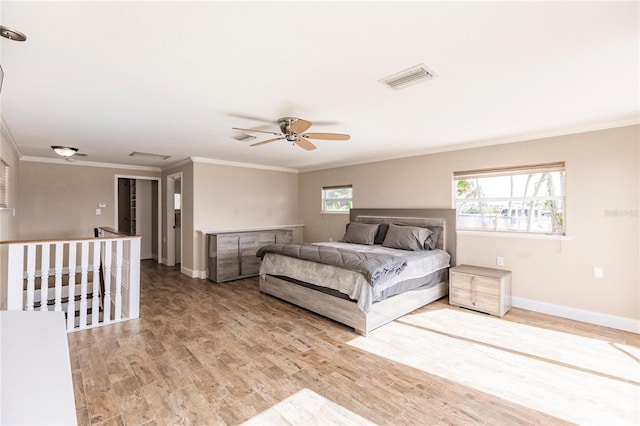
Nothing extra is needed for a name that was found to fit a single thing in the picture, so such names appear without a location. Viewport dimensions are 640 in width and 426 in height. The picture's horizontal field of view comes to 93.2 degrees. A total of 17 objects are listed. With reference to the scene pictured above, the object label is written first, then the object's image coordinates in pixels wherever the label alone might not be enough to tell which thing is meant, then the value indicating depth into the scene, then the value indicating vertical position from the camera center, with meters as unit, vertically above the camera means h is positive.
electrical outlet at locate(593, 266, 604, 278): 3.41 -0.68
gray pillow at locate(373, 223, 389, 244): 5.01 -0.32
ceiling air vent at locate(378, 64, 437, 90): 2.07 +0.98
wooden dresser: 5.19 -0.67
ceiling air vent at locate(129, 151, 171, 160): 5.04 +1.06
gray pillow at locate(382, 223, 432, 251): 4.41 -0.36
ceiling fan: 3.00 +0.81
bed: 3.19 -0.80
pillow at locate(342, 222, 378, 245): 4.98 -0.32
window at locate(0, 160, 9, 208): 3.56 +0.41
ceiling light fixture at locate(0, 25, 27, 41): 1.57 +0.97
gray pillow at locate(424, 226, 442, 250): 4.51 -0.38
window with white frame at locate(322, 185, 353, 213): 6.23 +0.34
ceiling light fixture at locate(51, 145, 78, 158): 4.36 +0.97
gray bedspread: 3.10 -0.51
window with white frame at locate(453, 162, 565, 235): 3.79 +0.19
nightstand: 3.66 -0.96
